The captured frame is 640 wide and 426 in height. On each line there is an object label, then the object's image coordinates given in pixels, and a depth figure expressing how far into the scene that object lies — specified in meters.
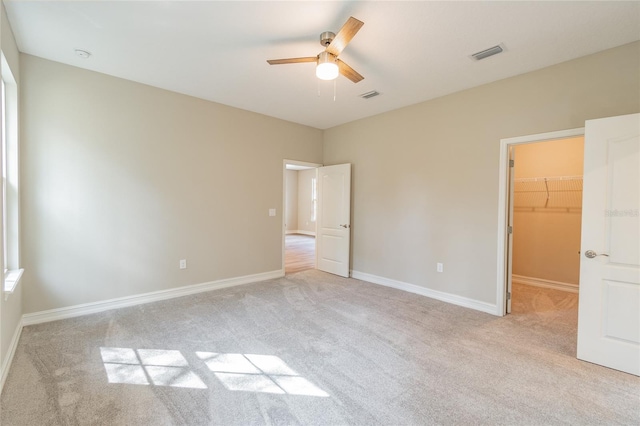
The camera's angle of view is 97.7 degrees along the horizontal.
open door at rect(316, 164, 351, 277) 5.09
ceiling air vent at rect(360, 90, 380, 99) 3.79
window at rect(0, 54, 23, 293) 2.68
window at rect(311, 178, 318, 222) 11.02
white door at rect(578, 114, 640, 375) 2.23
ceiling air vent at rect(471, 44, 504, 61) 2.69
